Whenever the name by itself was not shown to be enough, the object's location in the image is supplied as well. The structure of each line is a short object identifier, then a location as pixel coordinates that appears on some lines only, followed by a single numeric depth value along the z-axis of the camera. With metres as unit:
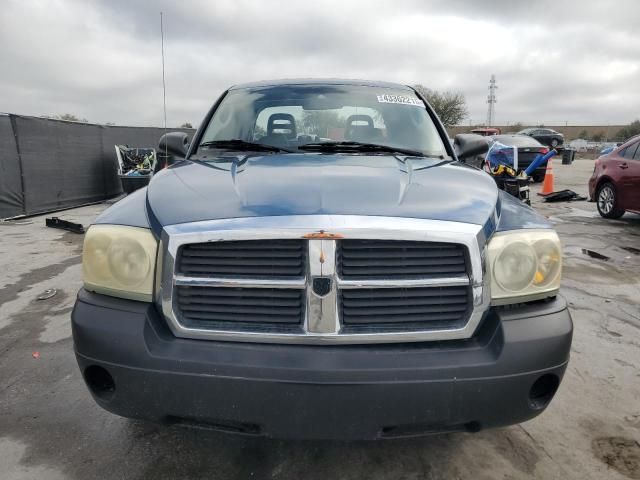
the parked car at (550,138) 31.22
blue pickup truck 1.73
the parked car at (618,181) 8.66
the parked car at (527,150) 15.63
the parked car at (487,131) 31.84
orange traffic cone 13.67
